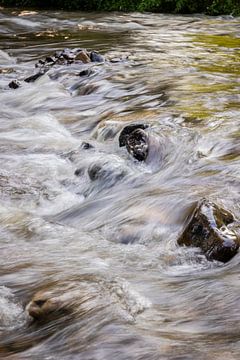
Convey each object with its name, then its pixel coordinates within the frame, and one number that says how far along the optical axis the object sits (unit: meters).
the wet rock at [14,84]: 16.24
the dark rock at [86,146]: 10.95
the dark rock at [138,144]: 9.97
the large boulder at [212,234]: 6.35
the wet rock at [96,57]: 18.61
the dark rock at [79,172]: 9.98
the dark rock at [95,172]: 9.64
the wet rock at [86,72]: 16.73
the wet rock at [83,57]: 18.67
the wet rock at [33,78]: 16.97
